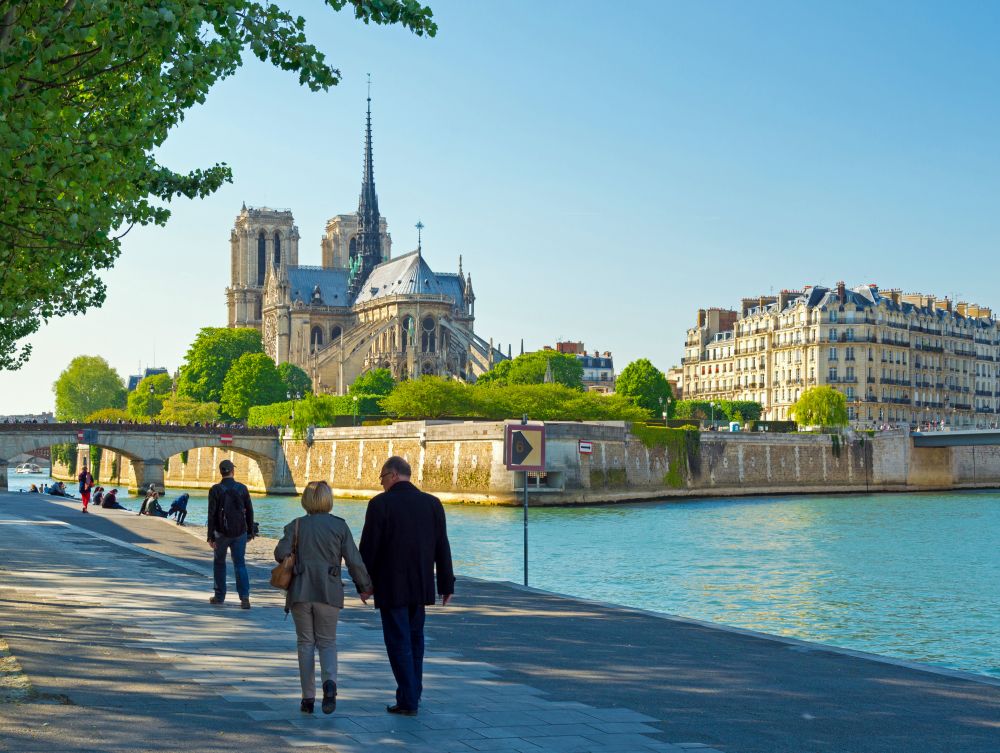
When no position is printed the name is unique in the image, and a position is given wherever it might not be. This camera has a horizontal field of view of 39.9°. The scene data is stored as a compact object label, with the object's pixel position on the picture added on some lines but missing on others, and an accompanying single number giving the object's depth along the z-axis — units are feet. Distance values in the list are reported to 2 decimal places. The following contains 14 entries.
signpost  62.69
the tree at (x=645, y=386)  345.92
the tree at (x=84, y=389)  523.70
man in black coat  30.14
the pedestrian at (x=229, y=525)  49.08
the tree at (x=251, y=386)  382.22
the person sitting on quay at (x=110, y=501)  151.64
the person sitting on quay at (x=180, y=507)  121.08
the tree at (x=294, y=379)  414.82
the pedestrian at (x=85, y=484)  138.31
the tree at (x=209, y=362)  419.54
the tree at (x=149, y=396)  452.76
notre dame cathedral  418.72
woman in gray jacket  29.91
